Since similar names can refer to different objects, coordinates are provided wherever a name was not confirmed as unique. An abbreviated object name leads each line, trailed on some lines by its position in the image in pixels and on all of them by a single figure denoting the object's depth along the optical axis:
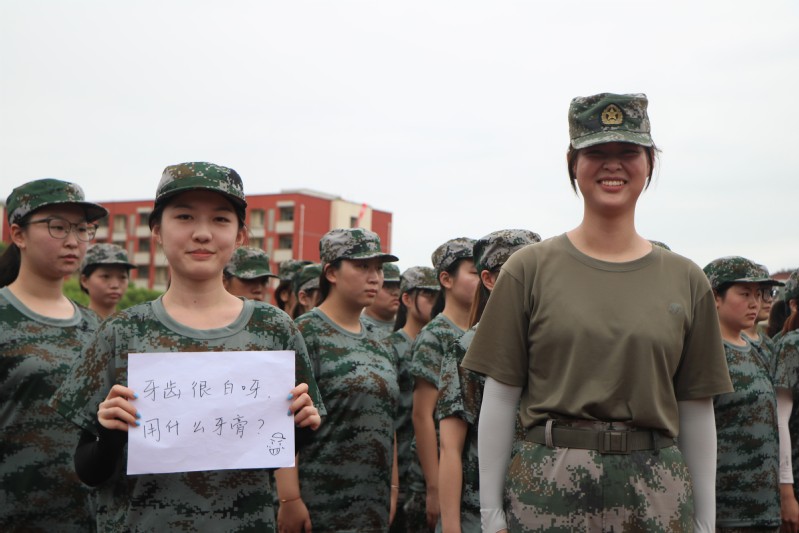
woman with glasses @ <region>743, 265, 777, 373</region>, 7.49
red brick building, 85.75
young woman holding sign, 3.50
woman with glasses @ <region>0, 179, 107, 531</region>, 5.03
